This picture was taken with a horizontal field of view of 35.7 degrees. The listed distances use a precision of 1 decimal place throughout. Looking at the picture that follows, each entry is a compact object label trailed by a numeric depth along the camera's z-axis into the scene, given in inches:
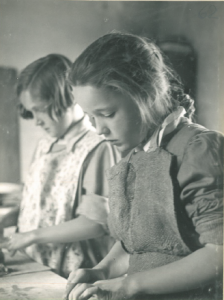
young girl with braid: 43.6
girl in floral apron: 47.0
